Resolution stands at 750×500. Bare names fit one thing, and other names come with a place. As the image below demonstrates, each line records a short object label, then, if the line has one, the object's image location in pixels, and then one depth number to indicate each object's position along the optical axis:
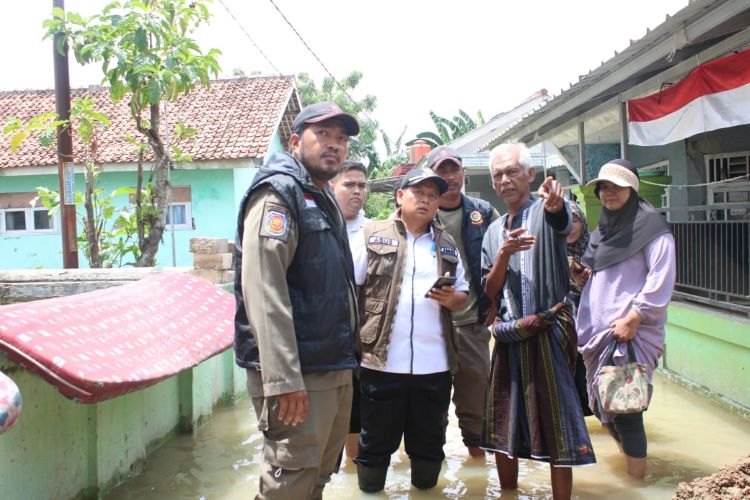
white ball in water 1.86
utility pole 6.56
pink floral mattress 2.58
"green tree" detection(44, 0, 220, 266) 6.07
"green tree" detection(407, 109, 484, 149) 28.92
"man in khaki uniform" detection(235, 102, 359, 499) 2.39
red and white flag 5.34
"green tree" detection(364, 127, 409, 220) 24.73
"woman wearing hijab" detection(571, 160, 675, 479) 3.62
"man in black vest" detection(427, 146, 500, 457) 4.15
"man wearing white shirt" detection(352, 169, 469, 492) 3.49
